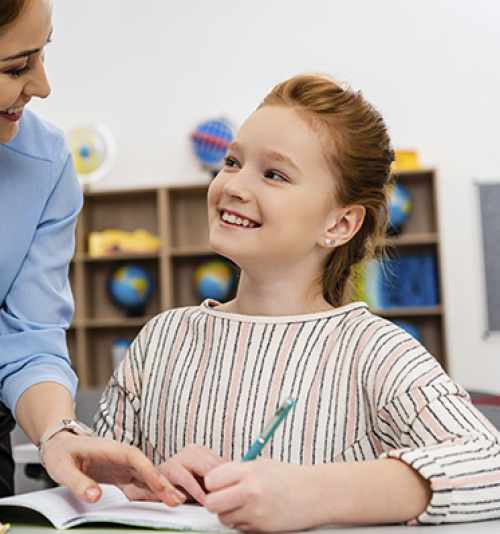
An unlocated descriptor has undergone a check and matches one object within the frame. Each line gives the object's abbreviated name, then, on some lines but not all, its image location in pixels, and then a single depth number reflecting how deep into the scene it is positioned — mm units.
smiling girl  759
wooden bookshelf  4246
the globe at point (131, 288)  4312
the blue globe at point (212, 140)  4242
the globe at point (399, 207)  4105
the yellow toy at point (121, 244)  4305
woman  814
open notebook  607
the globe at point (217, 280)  4211
